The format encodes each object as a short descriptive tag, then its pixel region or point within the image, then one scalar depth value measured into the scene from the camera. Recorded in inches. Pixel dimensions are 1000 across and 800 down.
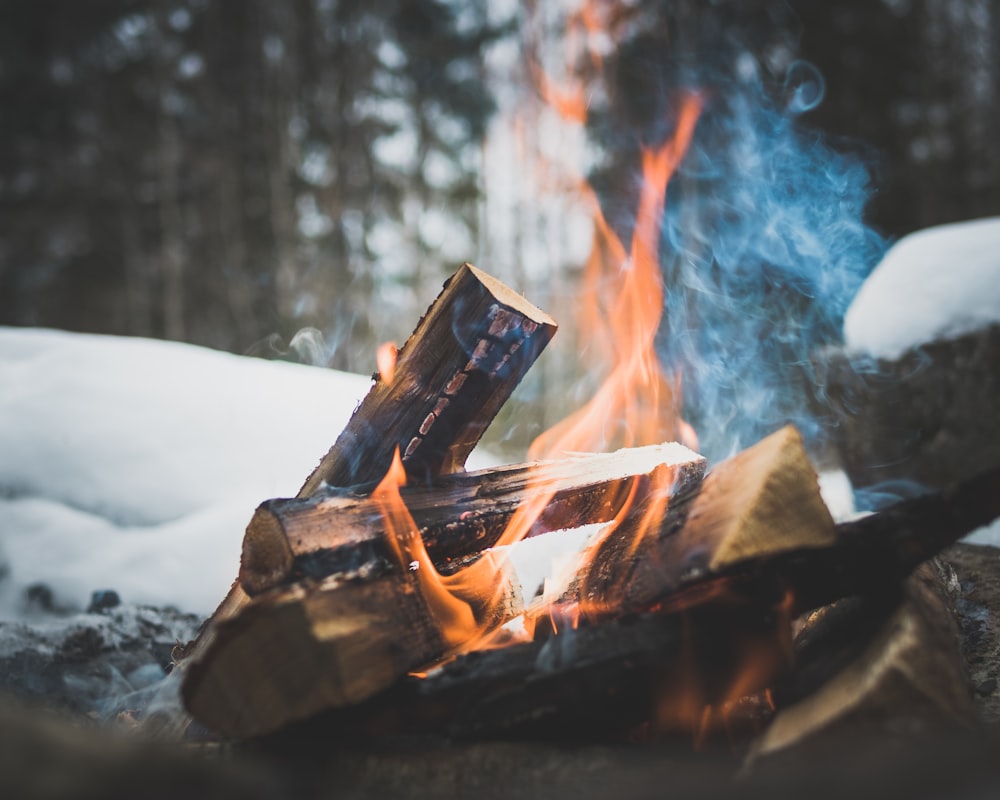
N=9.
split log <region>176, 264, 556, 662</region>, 37.5
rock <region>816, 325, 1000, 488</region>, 52.5
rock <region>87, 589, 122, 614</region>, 43.7
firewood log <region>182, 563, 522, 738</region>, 32.8
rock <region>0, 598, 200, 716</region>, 40.0
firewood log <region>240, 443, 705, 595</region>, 34.9
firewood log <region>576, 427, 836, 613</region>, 33.7
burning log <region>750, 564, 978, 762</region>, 32.1
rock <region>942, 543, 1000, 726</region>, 36.8
